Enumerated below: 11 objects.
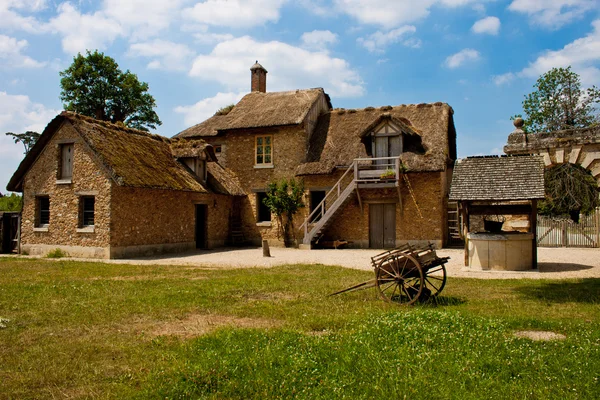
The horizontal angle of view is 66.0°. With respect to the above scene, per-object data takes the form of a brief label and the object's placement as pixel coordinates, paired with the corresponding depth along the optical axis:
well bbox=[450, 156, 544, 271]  13.24
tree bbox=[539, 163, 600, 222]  30.95
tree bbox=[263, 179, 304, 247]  24.08
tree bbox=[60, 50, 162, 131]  38.03
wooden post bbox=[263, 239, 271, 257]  18.70
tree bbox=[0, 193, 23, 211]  26.99
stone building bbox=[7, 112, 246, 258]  17.67
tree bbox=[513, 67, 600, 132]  38.25
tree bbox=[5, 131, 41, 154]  43.81
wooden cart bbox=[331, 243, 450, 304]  8.24
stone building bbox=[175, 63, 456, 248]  21.97
